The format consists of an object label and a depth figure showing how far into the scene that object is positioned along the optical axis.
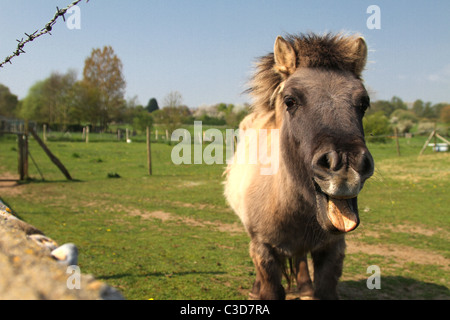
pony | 2.24
